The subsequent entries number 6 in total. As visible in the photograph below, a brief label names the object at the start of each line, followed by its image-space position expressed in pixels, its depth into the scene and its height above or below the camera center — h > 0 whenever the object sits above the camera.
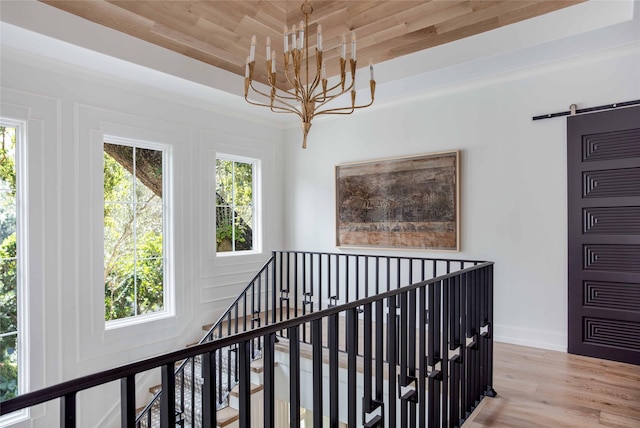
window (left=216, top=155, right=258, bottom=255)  5.10 +0.12
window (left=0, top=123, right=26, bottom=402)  3.29 -0.46
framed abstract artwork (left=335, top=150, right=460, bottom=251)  4.27 +0.12
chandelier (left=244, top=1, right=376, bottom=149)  2.39 +0.88
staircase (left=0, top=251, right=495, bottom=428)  1.03 -0.65
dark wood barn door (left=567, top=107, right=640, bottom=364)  3.29 -0.19
